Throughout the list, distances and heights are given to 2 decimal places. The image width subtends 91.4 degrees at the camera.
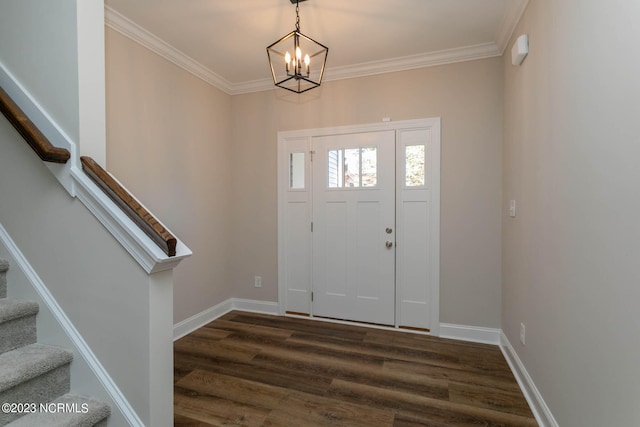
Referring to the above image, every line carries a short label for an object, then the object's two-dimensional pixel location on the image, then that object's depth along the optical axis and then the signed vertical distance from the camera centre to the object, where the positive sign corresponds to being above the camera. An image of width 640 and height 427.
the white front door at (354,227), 3.31 -0.20
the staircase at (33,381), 1.23 -0.73
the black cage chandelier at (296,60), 2.06 +1.52
